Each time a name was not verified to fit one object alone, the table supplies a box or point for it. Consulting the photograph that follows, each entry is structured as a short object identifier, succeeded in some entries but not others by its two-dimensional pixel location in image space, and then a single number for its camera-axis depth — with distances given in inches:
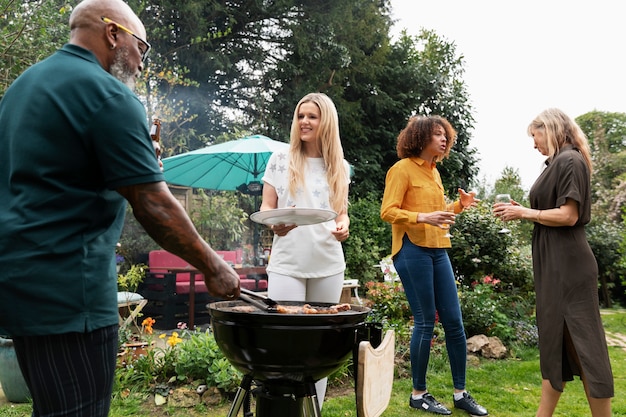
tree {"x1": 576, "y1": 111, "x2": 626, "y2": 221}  681.3
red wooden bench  248.1
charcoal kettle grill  72.6
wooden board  75.9
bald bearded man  46.7
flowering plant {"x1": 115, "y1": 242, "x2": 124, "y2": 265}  288.2
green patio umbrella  273.8
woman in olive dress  99.2
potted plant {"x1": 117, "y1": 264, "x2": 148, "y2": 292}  245.1
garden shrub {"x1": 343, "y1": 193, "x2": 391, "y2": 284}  339.0
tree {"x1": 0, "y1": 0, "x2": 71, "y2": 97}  194.1
